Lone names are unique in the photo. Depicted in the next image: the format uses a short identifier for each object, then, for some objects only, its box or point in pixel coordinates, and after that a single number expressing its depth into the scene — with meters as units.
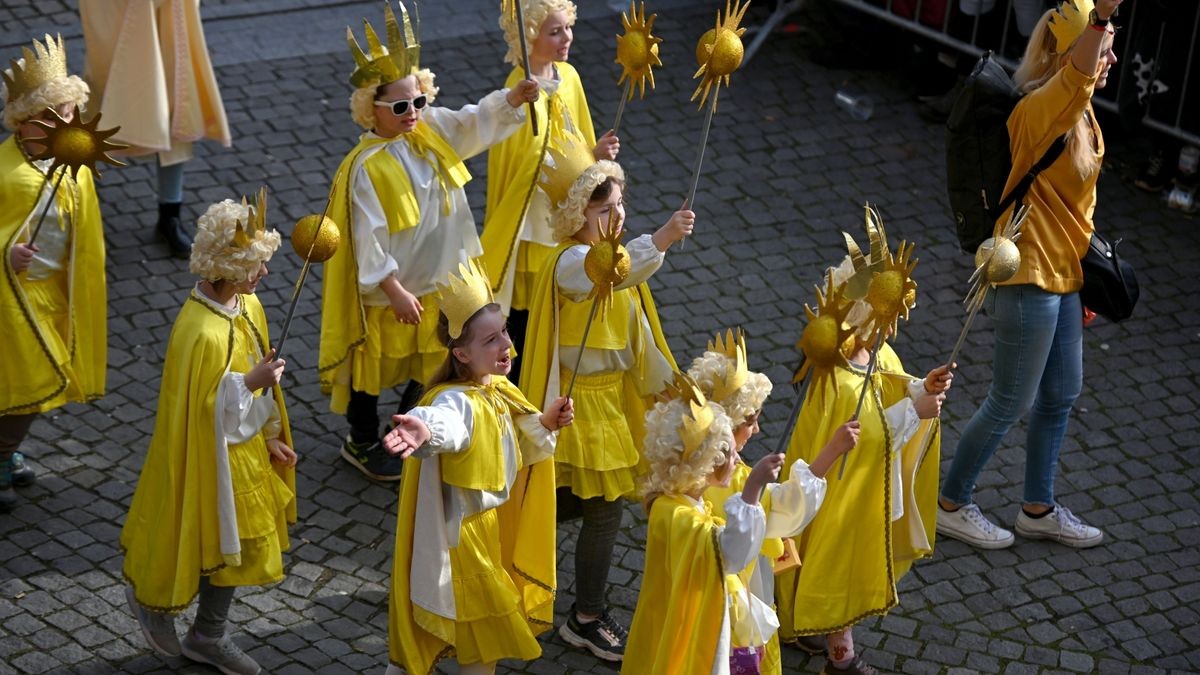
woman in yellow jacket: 12.37
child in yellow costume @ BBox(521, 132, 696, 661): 12.20
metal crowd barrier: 19.02
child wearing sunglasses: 13.35
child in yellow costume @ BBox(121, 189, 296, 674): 11.27
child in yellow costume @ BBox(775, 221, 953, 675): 11.75
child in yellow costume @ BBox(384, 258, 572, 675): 10.92
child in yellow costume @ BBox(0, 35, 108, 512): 12.81
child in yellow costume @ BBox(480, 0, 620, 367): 14.35
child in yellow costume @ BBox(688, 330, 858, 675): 10.39
